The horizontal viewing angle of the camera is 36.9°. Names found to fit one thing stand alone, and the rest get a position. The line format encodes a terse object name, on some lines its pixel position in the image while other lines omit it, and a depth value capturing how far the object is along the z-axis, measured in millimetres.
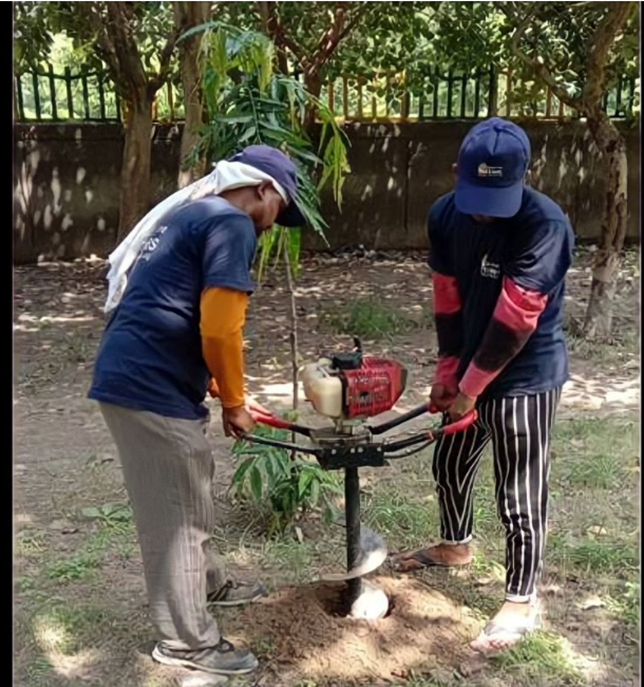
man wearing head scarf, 2627
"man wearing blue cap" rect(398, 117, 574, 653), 2758
